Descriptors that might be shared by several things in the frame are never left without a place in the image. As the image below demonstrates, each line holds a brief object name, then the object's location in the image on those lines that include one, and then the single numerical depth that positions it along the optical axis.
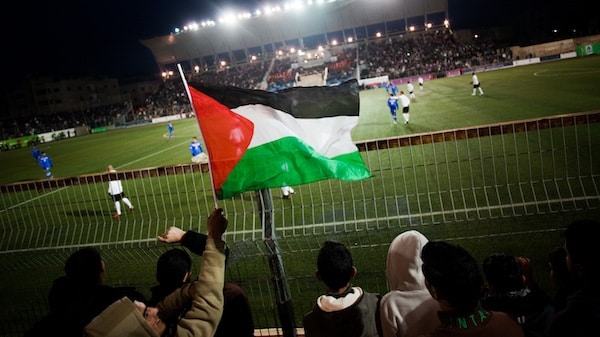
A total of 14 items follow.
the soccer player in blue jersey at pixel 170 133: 31.80
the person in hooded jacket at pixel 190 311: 2.19
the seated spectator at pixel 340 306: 2.98
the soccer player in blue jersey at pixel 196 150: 17.18
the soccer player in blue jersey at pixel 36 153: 24.28
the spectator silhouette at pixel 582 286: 2.40
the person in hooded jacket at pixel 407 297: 2.84
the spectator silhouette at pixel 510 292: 3.18
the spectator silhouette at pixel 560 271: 3.10
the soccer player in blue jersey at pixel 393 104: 21.67
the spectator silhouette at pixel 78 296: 2.74
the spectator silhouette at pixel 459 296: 2.33
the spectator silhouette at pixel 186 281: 3.49
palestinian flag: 4.09
